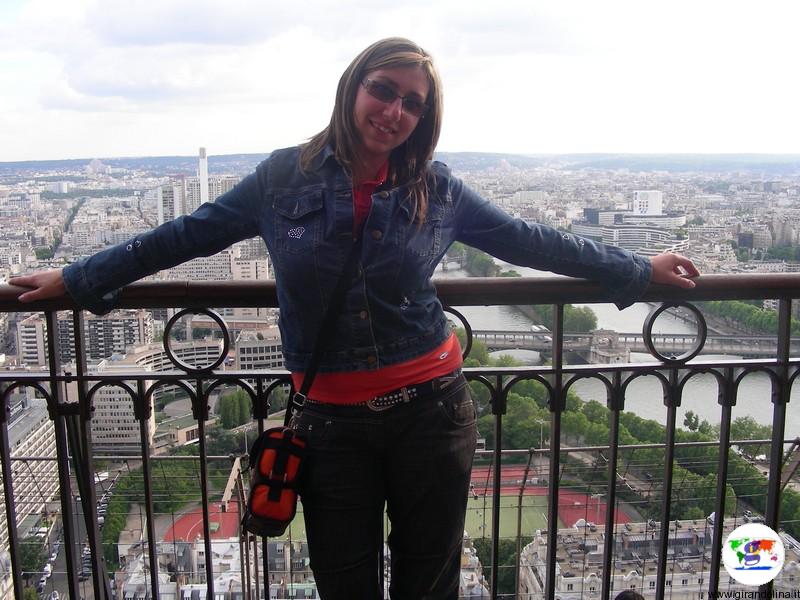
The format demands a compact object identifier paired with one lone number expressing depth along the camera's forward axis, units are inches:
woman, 55.6
